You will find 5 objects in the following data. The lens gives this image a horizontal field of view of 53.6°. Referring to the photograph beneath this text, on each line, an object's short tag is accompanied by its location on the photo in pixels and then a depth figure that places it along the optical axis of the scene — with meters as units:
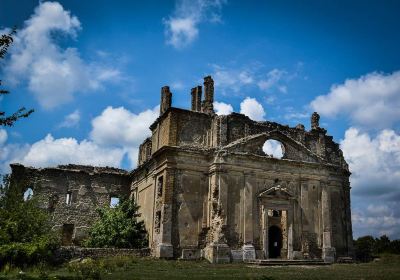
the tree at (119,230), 21.19
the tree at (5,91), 9.45
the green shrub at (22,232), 14.04
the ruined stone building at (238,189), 19.72
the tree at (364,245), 24.27
